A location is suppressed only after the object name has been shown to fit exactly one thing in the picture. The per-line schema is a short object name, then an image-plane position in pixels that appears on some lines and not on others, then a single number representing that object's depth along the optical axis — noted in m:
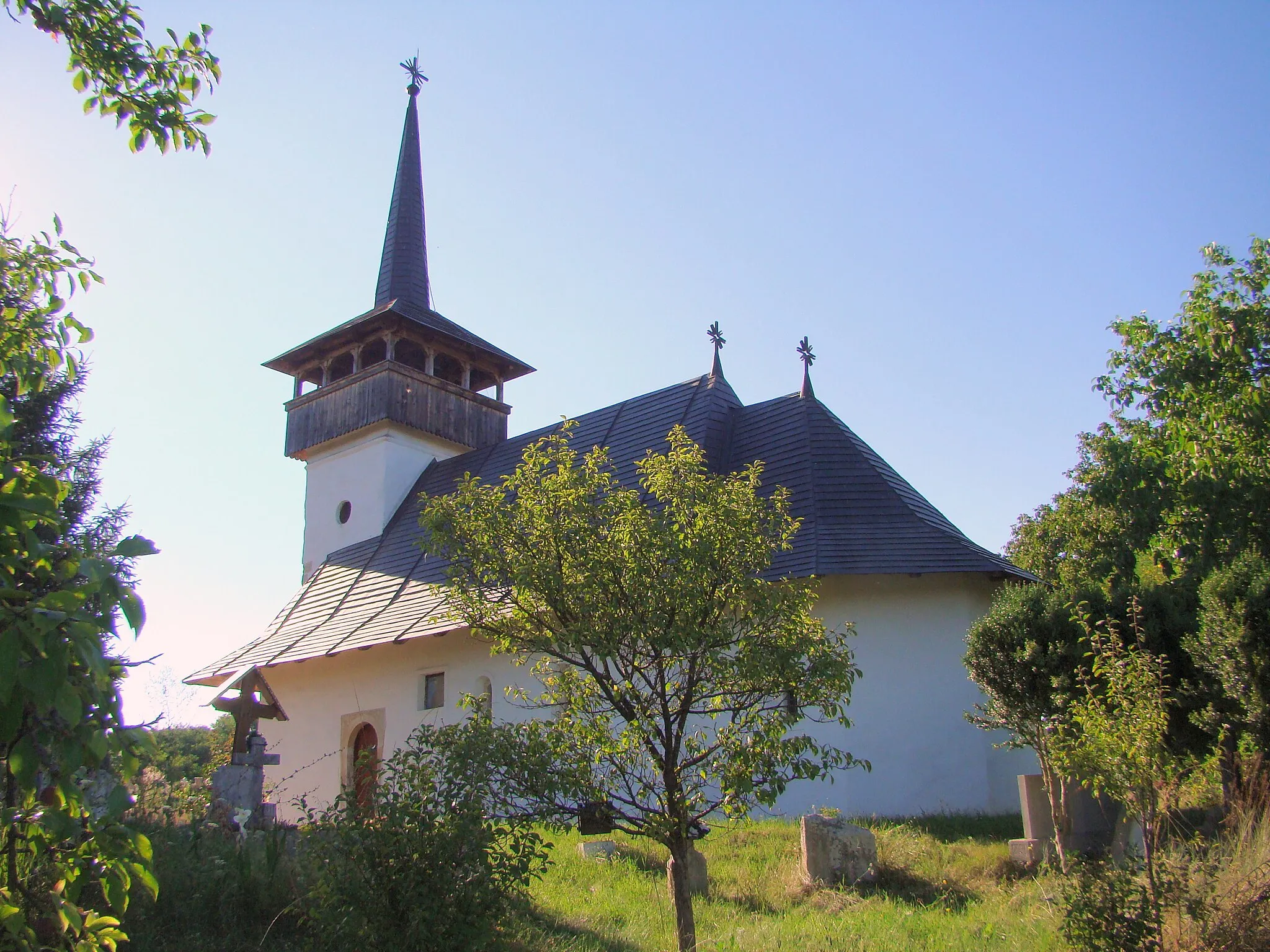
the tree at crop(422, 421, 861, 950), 6.54
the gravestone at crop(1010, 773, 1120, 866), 9.66
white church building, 14.26
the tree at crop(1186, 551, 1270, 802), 8.68
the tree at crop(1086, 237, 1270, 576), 13.79
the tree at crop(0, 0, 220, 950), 2.21
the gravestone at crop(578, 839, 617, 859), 10.99
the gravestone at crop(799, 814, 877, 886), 9.50
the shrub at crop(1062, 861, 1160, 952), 6.26
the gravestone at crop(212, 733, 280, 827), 10.20
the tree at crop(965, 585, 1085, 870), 10.51
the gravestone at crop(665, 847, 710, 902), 9.62
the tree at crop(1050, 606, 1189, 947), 6.83
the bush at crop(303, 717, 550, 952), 6.01
